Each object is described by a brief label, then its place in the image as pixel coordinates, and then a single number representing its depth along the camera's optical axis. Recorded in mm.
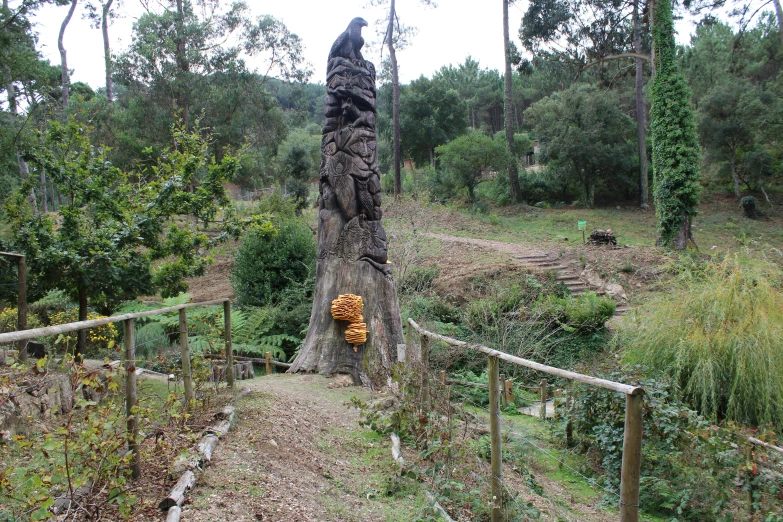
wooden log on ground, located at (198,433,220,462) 3381
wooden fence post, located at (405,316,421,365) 5032
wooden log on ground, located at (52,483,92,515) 2434
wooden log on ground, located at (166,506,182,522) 2594
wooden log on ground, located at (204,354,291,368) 9073
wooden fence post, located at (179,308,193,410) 3994
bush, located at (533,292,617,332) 12359
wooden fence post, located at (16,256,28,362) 5066
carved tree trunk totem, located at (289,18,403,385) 7270
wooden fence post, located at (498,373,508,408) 7934
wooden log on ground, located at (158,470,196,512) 2744
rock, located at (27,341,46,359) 6287
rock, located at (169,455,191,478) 3105
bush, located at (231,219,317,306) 13531
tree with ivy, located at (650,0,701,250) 17734
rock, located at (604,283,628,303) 14677
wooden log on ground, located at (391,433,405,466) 4086
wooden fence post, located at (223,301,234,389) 4961
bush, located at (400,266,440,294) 13431
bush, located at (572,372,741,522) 4121
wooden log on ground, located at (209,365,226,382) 5024
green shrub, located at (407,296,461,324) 12547
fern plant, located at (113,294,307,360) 10198
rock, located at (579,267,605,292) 15560
